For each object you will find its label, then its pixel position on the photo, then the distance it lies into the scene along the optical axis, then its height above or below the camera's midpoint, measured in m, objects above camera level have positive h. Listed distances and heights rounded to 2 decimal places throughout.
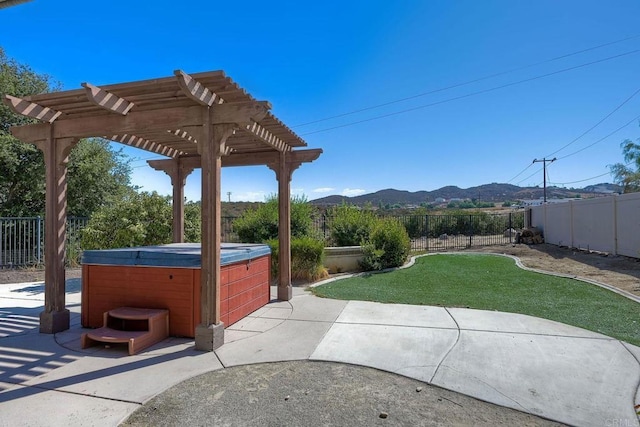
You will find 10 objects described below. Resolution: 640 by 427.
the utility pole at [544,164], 35.13 +5.07
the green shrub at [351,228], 10.38 -0.35
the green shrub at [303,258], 8.41 -1.00
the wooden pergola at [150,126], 3.81 +1.14
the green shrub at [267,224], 9.88 -0.20
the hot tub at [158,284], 4.32 -0.84
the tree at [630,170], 21.77 +2.83
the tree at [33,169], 12.01 +1.82
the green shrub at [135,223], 8.74 -0.12
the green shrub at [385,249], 9.68 -0.91
